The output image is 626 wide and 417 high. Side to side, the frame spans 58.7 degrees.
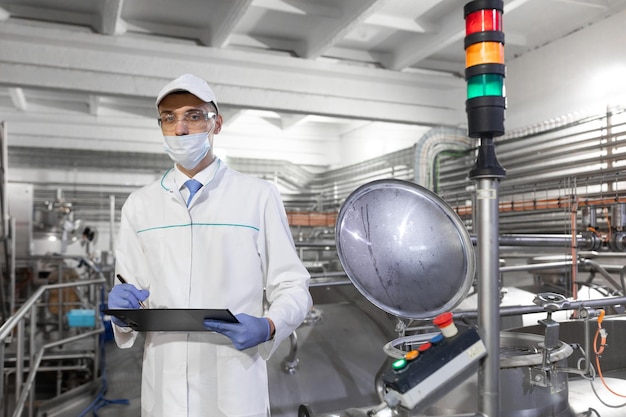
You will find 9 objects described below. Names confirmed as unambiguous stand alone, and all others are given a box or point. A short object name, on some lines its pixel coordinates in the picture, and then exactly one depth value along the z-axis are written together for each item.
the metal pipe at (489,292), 0.79
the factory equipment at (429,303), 0.72
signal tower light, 0.79
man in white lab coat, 1.08
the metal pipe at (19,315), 1.71
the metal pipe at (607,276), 2.78
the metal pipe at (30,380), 2.10
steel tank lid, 0.82
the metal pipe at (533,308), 1.15
